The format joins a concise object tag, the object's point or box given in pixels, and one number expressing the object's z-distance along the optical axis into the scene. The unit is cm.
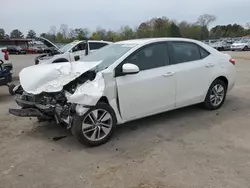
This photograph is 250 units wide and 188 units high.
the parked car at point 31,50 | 3223
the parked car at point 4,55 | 707
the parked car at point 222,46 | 2629
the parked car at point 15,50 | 3065
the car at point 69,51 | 958
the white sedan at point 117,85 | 306
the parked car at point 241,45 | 2361
